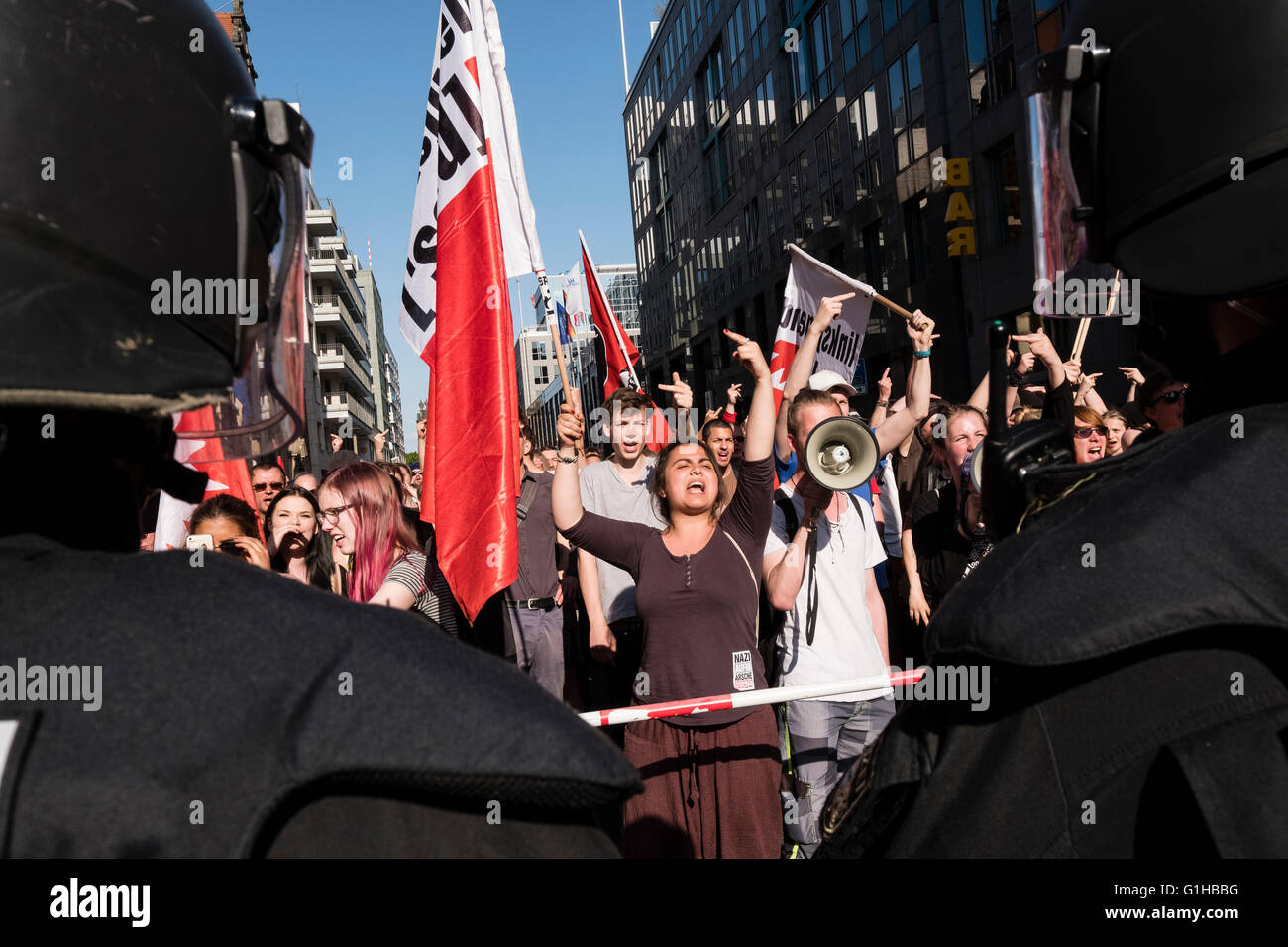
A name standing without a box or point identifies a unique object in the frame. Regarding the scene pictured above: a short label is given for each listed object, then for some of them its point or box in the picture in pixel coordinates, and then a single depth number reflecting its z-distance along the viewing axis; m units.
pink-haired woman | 5.10
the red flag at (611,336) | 8.89
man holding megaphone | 4.66
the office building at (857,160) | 20.52
